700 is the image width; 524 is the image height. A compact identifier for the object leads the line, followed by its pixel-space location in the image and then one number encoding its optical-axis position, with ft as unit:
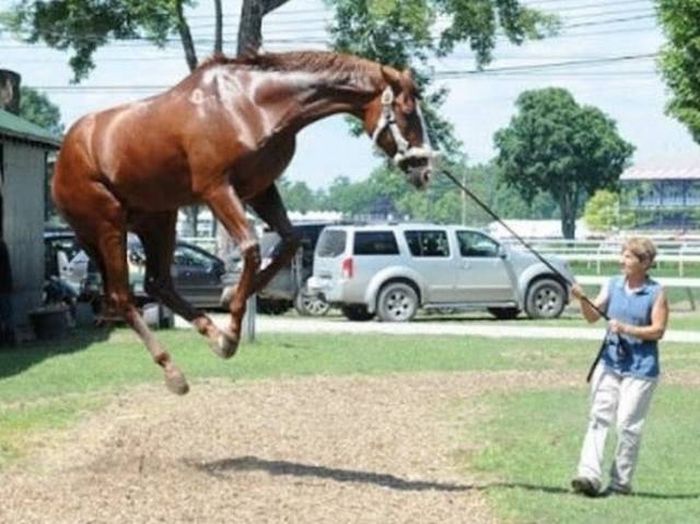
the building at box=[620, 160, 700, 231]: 374.84
